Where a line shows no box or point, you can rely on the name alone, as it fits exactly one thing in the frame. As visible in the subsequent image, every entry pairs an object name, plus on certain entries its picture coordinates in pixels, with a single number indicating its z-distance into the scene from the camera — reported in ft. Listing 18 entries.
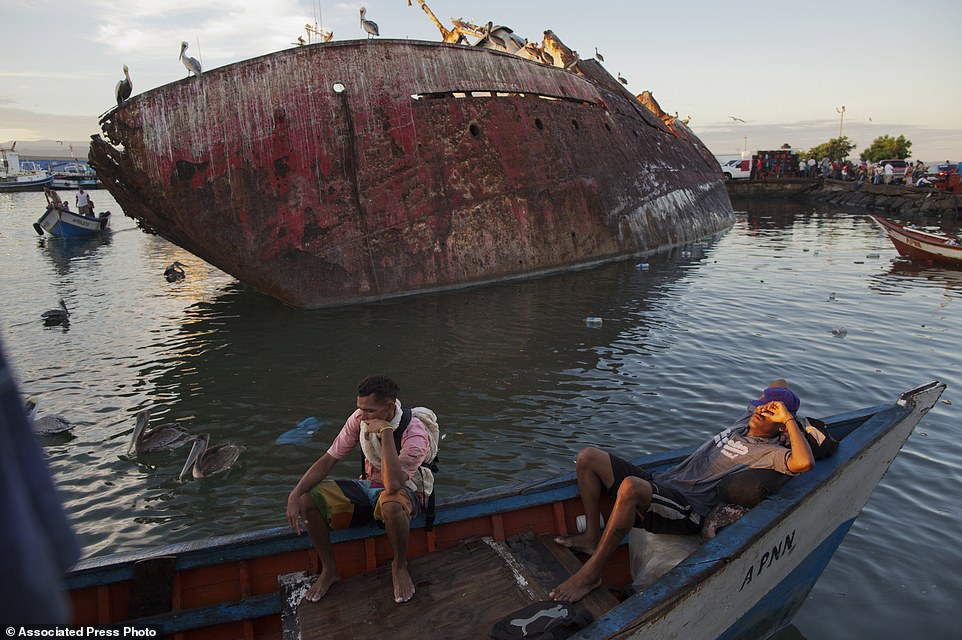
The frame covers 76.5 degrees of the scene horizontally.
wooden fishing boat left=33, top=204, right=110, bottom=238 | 84.43
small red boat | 53.93
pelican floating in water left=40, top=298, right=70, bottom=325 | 38.50
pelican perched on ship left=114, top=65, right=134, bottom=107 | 31.71
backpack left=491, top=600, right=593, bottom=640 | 10.08
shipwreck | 33.09
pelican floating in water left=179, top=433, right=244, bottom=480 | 19.45
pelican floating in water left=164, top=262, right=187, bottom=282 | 54.13
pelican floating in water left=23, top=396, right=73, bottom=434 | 22.36
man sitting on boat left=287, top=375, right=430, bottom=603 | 12.07
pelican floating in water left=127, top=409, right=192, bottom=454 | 20.98
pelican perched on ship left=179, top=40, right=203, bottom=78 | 34.30
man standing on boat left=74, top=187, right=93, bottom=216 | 98.89
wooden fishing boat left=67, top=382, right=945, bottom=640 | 10.96
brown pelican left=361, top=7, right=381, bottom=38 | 41.19
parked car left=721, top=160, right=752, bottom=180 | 165.68
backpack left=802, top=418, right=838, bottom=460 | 13.55
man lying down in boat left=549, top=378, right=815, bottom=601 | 12.43
